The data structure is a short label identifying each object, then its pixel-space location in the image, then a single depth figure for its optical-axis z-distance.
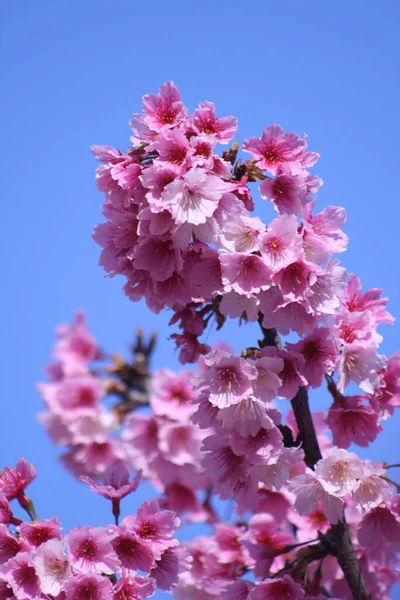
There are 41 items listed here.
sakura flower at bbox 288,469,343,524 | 4.66
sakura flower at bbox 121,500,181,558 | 4.61
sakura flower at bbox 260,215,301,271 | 4.32
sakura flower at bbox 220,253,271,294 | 4.29
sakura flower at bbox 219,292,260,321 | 4.37
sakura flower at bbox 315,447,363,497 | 4.62
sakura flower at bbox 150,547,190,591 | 4.67
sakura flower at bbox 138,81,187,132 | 4.70
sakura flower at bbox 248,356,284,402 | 4.45
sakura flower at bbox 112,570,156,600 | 4.34
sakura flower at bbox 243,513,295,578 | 6.50
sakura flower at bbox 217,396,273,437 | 4.44
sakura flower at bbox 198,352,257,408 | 4.40
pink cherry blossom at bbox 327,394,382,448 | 5.06
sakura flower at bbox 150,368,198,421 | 8.19
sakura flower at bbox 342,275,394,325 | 5.07
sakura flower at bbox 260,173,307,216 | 4.54
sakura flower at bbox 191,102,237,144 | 4.64
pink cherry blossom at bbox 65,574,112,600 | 4.19
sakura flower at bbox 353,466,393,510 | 4.73
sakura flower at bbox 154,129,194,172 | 4.40
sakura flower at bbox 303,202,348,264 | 4.50
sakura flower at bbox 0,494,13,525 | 4.71
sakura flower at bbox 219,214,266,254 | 4.34
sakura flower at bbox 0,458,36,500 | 4.95
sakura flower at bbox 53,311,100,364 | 10.17
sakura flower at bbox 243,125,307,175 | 4.69
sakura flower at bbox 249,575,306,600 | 4.99
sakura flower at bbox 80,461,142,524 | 4.77
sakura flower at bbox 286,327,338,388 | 4.61
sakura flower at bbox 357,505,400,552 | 4.86
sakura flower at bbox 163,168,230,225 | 4.23
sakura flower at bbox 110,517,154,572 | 4.48
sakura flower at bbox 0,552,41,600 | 4.25
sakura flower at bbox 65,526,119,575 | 4.30
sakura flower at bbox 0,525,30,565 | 4.49
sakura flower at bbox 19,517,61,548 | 4.51
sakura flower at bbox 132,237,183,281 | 4.60
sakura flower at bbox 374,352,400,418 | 5.07
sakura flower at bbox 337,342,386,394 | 4.71
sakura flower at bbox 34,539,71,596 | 4.23
